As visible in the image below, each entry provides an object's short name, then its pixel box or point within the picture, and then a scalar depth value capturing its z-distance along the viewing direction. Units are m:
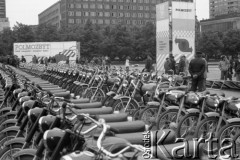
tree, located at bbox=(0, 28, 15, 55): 60.69
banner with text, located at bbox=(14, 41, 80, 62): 37.81
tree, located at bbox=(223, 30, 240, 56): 59.72
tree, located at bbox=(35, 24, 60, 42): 63.60
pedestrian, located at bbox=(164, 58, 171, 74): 17.61
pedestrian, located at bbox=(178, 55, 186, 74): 17.02
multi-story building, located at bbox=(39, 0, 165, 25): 110.31
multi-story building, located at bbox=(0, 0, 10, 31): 161.00
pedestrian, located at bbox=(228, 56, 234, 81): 21.24
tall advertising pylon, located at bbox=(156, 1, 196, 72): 18.34
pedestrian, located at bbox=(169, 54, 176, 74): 17.68
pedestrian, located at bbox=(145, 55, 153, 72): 18.50
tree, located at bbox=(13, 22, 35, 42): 61.38
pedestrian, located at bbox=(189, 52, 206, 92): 11.89
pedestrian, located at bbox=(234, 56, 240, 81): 19.66
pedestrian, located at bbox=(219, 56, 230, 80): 20.33
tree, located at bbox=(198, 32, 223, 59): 59.19
